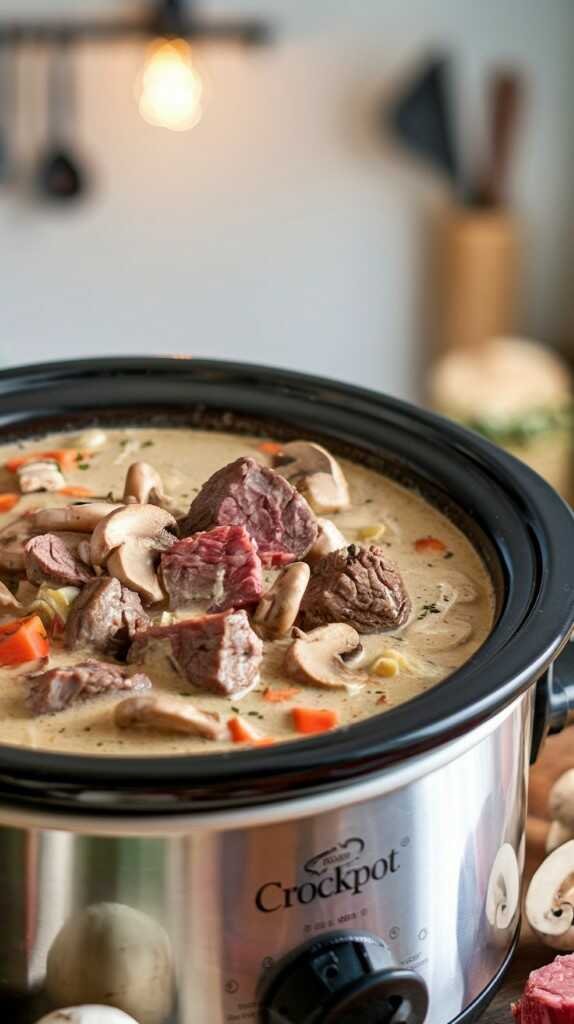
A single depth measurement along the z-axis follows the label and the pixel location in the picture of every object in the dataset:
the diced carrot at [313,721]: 1.78
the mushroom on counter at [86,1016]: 1.63
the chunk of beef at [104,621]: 1.93
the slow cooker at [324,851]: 1.55
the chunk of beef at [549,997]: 1.80
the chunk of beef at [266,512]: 2.16
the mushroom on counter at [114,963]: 1.67
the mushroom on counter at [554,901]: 2.09
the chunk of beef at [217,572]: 2.02
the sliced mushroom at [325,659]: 1.87
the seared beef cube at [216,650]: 1.84
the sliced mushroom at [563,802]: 2.27
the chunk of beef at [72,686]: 1.80
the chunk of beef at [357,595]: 2.02
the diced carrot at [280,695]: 1.85
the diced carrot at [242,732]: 1.74
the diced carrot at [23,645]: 1.92
